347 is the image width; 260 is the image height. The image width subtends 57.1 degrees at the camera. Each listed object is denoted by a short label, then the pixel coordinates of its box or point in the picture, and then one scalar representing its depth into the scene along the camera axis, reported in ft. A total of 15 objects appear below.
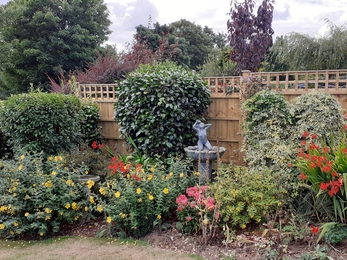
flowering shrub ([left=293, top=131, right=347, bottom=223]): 9.94
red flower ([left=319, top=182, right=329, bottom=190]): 9.69
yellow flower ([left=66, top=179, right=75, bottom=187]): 12.73
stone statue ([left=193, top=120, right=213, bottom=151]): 15.46
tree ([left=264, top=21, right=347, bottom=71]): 44.80
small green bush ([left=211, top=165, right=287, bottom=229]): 11.02
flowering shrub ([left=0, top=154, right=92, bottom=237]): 12.17
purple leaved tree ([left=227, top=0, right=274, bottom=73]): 37.68
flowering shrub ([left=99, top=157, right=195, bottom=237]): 11.76
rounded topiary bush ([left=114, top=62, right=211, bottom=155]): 16.78
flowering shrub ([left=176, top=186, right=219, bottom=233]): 11.00
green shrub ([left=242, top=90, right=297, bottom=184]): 13.06
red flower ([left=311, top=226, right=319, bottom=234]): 9.41
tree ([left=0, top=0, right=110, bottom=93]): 59.72
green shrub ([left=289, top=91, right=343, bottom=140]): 13.41
